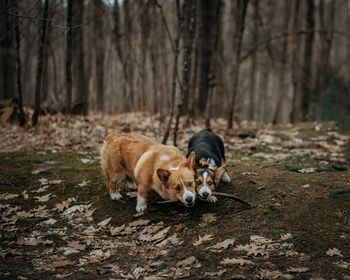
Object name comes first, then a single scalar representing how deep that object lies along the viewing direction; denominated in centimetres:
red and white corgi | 549
